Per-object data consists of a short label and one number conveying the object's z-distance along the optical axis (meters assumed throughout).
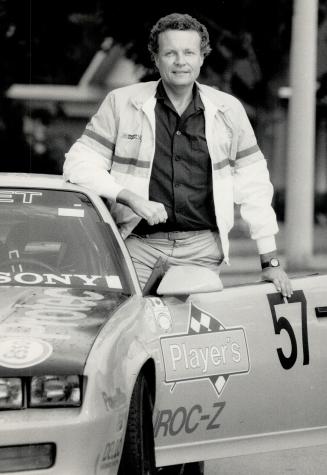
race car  6.41
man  8.88
